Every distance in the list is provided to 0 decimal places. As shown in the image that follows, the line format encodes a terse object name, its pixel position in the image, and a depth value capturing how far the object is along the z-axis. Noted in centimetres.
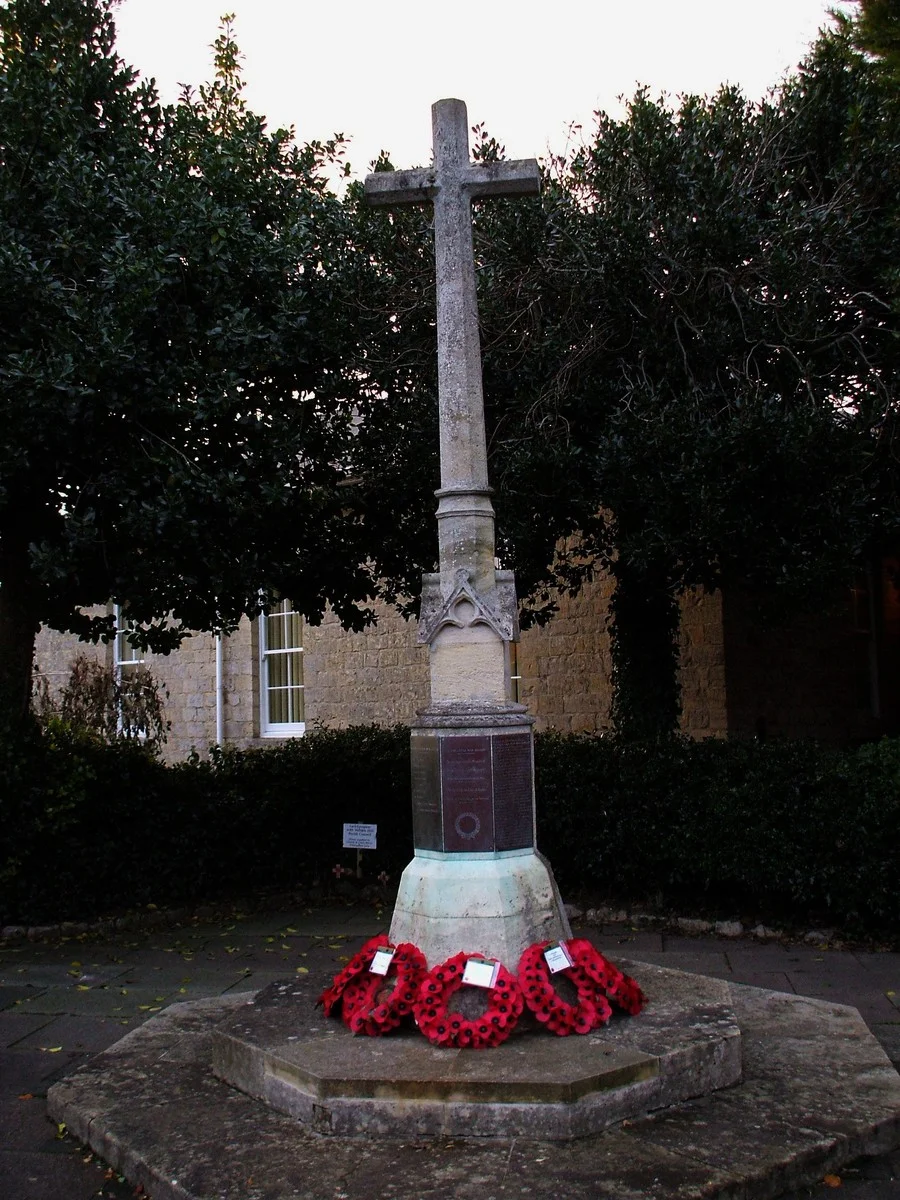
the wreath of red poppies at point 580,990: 488
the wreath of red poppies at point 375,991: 496
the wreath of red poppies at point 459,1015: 474
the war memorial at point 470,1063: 406
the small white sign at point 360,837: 1019
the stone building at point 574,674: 1202
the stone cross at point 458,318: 538
